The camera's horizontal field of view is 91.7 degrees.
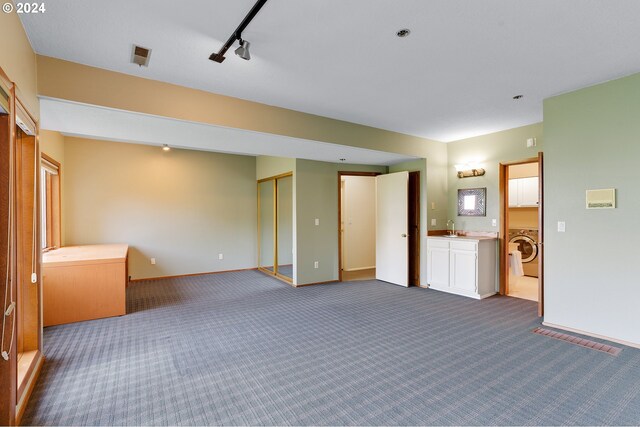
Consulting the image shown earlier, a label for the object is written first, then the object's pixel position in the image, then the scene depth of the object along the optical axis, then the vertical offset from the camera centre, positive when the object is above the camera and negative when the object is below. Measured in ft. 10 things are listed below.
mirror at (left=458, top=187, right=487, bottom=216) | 16.84 +0.51
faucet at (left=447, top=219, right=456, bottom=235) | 18.34 -1.02
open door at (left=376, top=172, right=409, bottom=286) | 18.02 -1.05
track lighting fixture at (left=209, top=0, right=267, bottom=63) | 6.45 +4.19
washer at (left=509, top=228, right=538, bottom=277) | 20.45 -2.47
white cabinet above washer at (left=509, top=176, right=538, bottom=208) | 20.53 +1.25
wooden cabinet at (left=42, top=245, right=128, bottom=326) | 11.89 -2.97
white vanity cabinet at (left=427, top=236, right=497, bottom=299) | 15.43 -2.85
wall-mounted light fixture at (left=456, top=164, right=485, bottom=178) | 16.85 +2.25
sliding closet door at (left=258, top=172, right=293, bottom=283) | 23.49 -0.96
